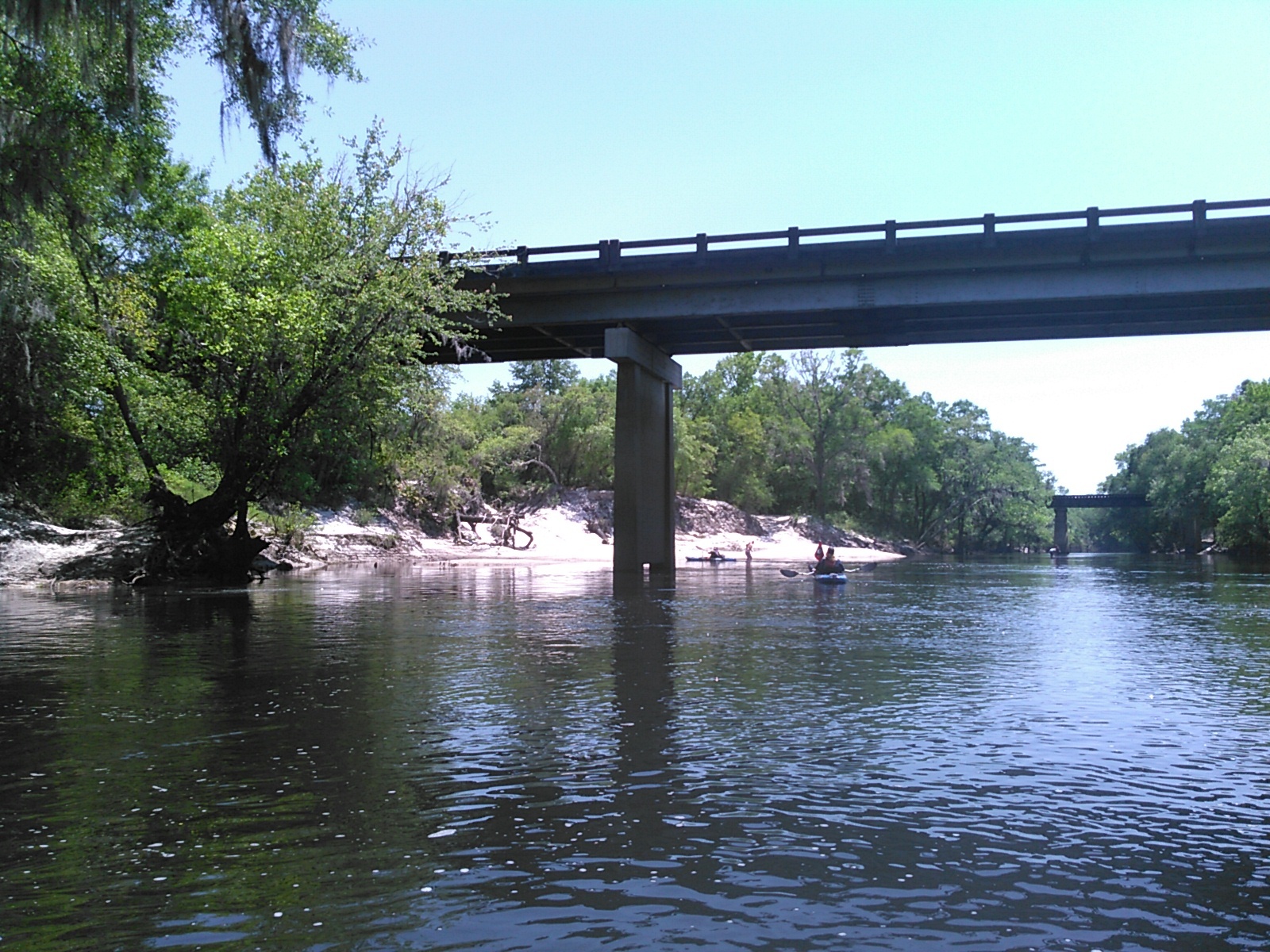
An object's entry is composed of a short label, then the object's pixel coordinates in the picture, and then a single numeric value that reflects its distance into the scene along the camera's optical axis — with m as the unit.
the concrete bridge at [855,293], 28.45
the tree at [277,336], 25.31
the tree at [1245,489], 65.38
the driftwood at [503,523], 54.84
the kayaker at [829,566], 30.84
